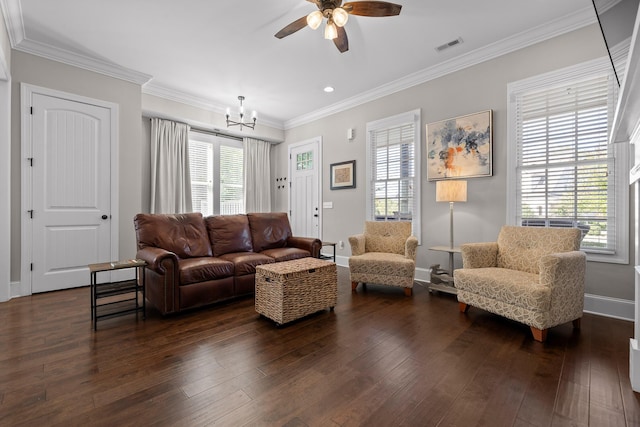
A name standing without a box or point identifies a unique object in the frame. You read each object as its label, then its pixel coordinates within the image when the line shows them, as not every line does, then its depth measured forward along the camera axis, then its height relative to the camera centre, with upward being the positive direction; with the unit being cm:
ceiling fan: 226 +160
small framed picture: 482 +62
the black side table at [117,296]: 245 -83
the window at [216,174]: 517 +70
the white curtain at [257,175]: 582 +73
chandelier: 439 +159
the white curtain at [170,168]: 458 +70
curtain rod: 515 +145
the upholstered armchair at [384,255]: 331 -56
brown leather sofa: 267 -48
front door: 546 +45
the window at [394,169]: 406 +63
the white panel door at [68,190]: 334 +25
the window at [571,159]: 264 +51
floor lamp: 331 +23
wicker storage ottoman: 241 -69
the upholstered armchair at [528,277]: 214 -55
